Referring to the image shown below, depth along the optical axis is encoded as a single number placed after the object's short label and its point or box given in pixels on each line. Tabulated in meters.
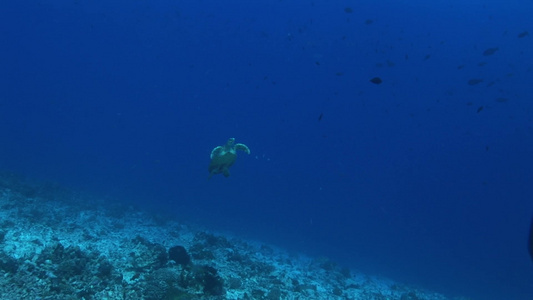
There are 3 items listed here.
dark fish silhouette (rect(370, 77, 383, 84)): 13.26
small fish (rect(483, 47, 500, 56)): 18.62
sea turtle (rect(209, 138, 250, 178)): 12.21
